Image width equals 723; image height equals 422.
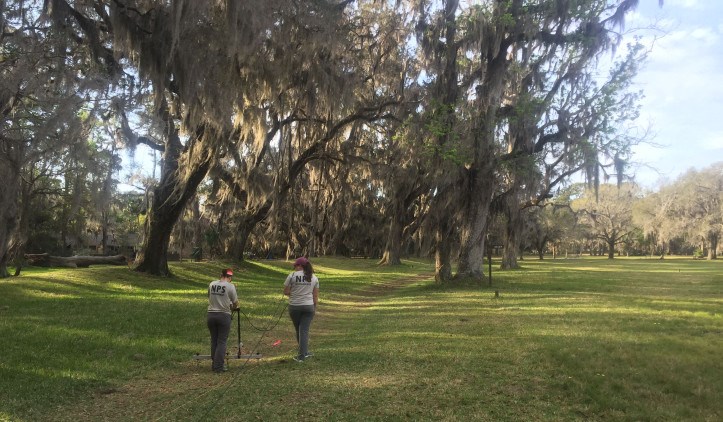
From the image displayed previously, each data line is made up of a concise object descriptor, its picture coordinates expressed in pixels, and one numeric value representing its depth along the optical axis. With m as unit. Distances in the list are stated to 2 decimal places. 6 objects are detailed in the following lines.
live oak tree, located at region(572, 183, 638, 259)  66.50
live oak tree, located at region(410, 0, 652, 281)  17.98
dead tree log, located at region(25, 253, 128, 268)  25.73
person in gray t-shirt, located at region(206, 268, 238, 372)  7.12
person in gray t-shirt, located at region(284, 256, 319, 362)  7.81
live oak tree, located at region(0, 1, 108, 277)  10.95
